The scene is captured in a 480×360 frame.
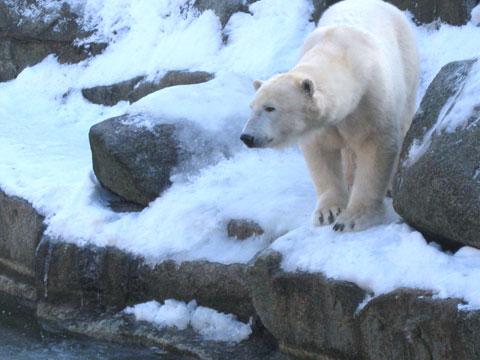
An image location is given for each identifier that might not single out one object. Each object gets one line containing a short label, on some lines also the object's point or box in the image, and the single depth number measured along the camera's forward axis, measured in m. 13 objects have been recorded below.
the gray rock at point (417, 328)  9.30
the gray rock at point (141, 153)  15.85
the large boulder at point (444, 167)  10.03
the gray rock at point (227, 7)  22.36
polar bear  11.06
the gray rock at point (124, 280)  13.30
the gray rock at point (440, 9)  18.83
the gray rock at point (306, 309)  10.85
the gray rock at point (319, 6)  20.91
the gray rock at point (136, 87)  20.75
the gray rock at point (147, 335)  12.62
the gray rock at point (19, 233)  16.20
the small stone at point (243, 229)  13.79
